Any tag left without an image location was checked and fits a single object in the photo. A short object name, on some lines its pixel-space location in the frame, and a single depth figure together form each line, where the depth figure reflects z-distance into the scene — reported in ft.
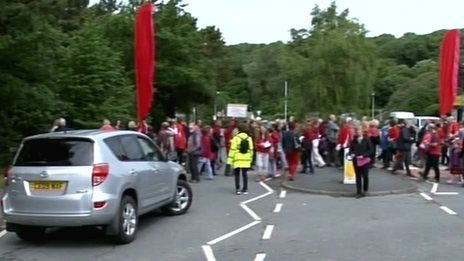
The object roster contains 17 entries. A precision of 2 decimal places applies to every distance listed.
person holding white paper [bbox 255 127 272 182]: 62.90
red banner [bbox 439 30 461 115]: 71.41
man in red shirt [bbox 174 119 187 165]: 67.62
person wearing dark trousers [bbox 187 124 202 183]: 61.93
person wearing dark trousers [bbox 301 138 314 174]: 66.74
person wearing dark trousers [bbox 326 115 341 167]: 75.82
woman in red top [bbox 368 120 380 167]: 72.59
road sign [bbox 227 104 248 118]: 143.48
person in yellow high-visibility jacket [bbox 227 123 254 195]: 51.98
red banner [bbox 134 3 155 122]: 64.90
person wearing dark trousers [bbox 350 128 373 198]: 49.55
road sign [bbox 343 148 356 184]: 57.26
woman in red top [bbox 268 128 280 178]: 64.18
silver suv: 30.25
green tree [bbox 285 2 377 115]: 166.81
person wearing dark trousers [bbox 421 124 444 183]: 59.16
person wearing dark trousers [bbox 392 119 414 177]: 66.08
